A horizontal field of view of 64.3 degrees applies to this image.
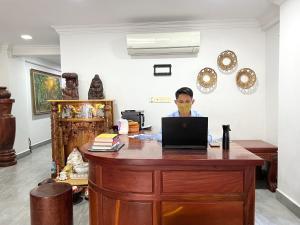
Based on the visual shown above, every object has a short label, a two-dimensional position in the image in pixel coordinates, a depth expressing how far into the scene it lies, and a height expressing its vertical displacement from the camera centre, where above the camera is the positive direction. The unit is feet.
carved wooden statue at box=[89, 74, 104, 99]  13.26 +0.60
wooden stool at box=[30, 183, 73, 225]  7.30 -3.29
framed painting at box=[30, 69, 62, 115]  21.40 +1.07
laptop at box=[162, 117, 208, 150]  6.34 -0.90
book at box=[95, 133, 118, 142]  6.99 -1.13
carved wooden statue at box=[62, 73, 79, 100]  13.44 +0.63
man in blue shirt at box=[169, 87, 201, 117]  8.45 -0.07
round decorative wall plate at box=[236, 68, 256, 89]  13.23 +1.14
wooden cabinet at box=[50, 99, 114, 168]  12.88 -1.27
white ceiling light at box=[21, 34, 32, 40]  15.26 +4.18
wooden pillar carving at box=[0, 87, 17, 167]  16.01 -1.92
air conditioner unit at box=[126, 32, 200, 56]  12.41 +3.01
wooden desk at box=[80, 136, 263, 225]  5.96 -2.26
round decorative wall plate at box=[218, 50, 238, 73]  13.24 +2.14
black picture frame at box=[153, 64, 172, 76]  13.58 +1.72
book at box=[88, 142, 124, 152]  6.82 -1.41
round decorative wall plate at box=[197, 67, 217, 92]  13.36 +1.16
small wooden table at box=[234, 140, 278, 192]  11.43 -2.76
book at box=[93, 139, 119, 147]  6.95 -1.27
